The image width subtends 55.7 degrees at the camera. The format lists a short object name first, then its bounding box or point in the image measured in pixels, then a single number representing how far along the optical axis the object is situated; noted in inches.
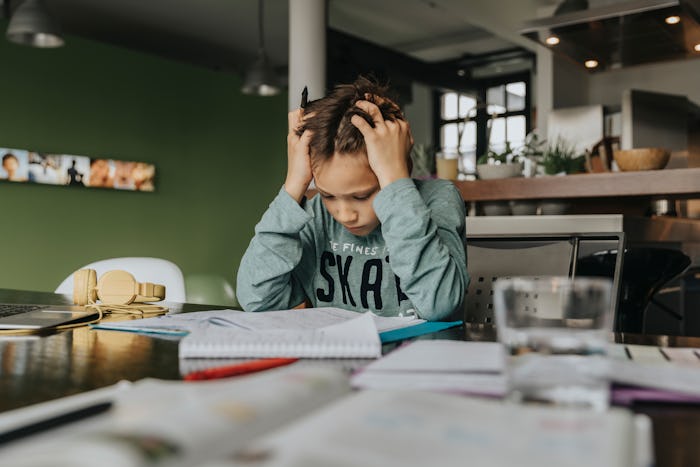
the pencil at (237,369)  22.2
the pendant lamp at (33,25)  141.8
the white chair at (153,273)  65.0
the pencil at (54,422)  15.2
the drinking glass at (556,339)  17.1
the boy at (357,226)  41.2
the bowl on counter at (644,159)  106.2
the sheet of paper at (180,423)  10.6
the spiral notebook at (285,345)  26.4
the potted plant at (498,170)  122.1
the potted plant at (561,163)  123.7
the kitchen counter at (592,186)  100.5
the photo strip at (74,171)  207.5
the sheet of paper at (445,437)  11.2
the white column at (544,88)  223.4
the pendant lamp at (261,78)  195.3
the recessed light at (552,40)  134.4
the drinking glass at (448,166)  130.2
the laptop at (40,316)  35.3
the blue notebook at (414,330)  31.7
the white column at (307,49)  162.2
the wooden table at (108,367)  17.0
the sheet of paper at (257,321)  32.3
